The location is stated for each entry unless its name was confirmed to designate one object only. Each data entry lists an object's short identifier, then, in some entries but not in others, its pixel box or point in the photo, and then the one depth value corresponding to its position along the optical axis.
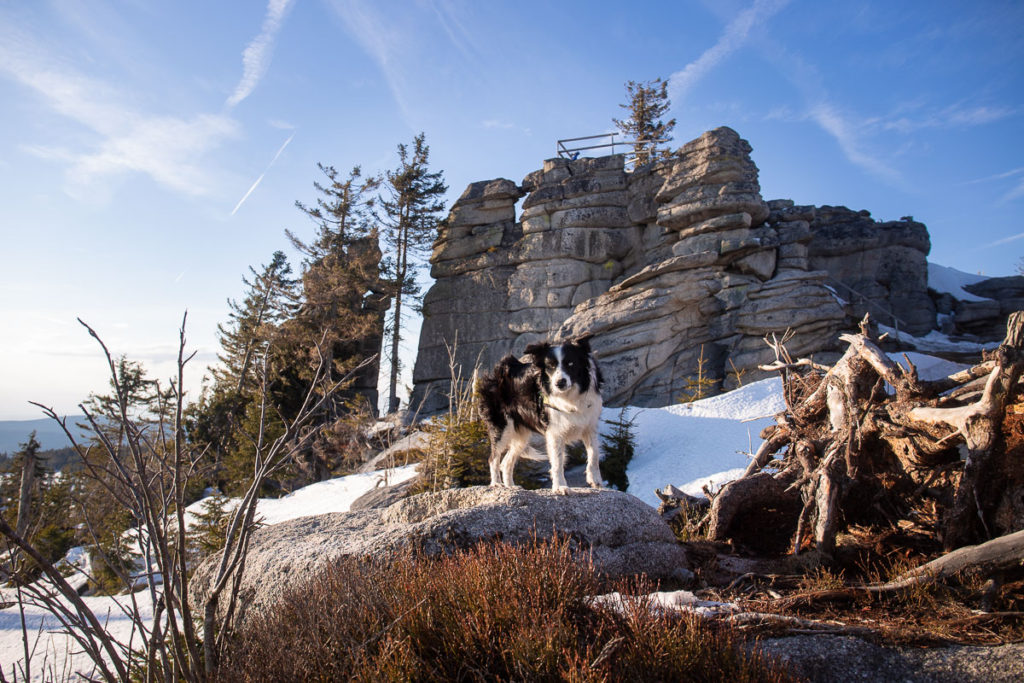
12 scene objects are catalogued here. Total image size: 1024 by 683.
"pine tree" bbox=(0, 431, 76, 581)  8.04
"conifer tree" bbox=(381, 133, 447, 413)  28.47
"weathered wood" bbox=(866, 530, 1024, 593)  3.91
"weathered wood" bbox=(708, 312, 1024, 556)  4.27
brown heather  2.55
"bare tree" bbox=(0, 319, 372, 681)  2.30
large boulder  4.56
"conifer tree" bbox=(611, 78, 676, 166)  32.69
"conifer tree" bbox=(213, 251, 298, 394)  23.25
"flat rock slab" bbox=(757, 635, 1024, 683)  2.95
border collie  6.17
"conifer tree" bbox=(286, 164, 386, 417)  25.44
